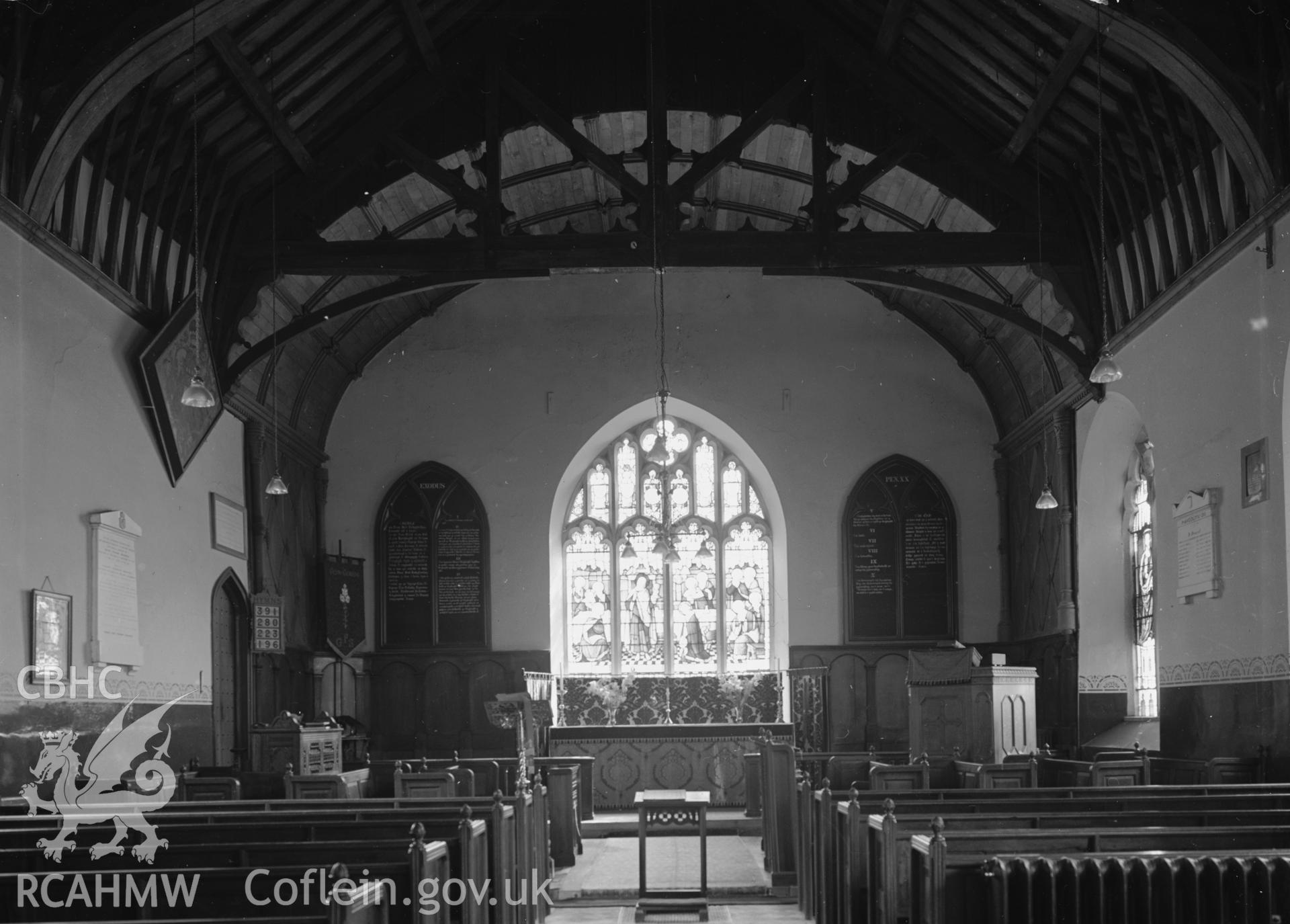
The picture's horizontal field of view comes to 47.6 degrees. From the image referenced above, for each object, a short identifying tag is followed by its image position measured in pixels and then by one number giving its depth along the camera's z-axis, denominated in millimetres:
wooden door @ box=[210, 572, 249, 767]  13352
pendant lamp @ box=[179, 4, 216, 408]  9586
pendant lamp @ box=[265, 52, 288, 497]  12836
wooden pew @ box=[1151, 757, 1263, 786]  9758
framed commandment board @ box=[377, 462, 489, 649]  17641
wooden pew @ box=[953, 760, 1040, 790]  9953
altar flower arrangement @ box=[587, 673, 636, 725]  17344
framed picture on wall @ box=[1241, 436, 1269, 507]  9797
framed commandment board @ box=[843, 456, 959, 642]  17516
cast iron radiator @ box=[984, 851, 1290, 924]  5234
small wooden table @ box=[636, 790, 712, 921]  9227
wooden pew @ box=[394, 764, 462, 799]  10305
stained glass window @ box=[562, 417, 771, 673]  18188
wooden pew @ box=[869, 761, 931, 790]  9797
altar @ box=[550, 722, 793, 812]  16188
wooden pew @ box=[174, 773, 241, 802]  10164
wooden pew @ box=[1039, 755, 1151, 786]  10555
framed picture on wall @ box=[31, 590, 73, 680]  9430
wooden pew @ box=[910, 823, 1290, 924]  5316
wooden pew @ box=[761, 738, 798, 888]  10484
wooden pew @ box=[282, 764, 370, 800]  10266
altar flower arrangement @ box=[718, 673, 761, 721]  17359
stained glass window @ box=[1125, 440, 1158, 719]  14055
